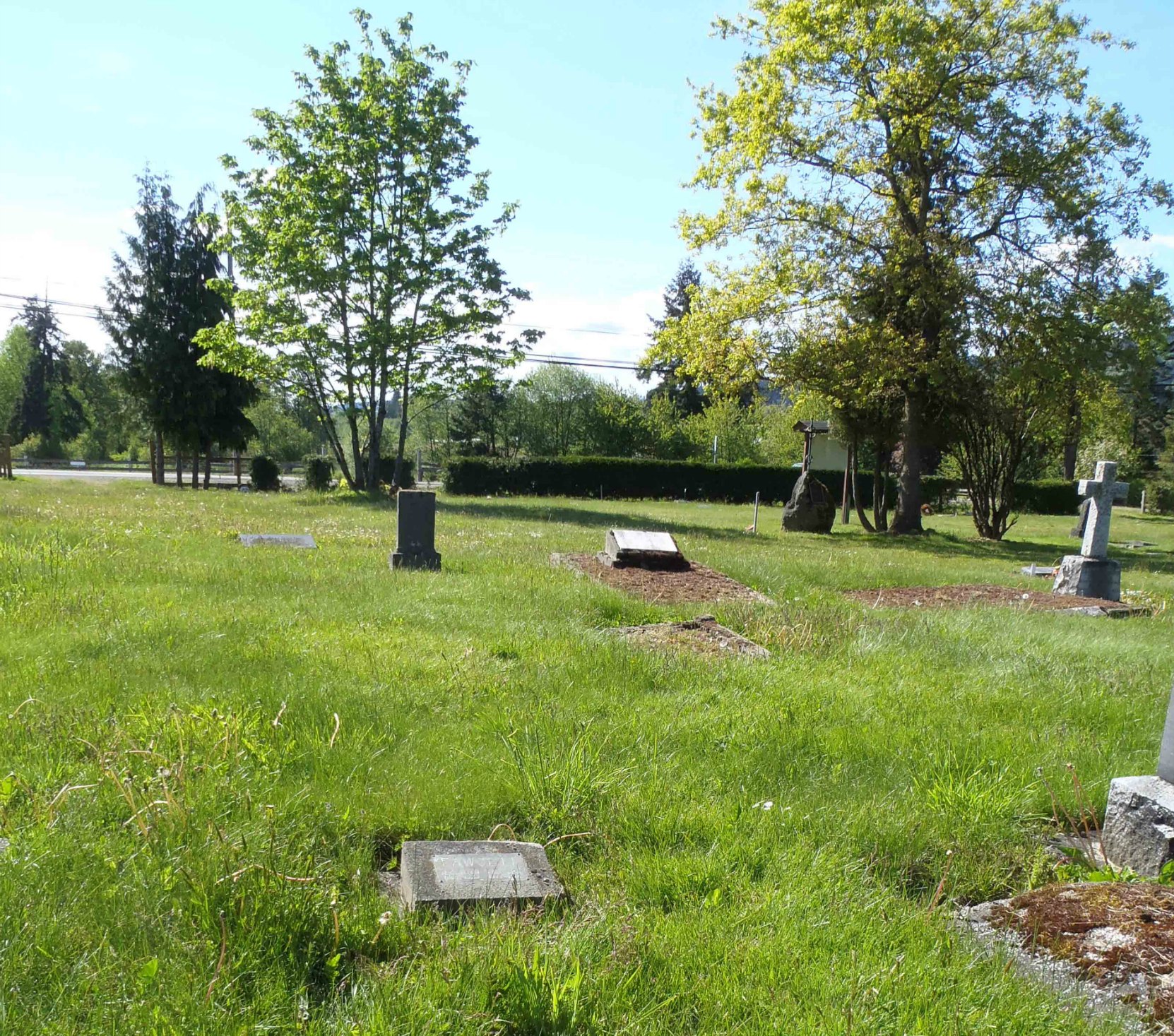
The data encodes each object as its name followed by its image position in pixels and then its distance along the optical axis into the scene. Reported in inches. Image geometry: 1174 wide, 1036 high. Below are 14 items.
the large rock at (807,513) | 834.8
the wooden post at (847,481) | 925.2
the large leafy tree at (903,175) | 748.6
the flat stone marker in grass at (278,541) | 428.5
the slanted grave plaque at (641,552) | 395.2
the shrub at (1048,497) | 1578.5
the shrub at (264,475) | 1237.1
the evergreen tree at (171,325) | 1162.6
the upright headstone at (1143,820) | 121.3
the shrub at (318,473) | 1152.8
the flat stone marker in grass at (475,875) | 106.3
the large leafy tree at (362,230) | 867.4
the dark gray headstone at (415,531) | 373.4
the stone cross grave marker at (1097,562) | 396.5
